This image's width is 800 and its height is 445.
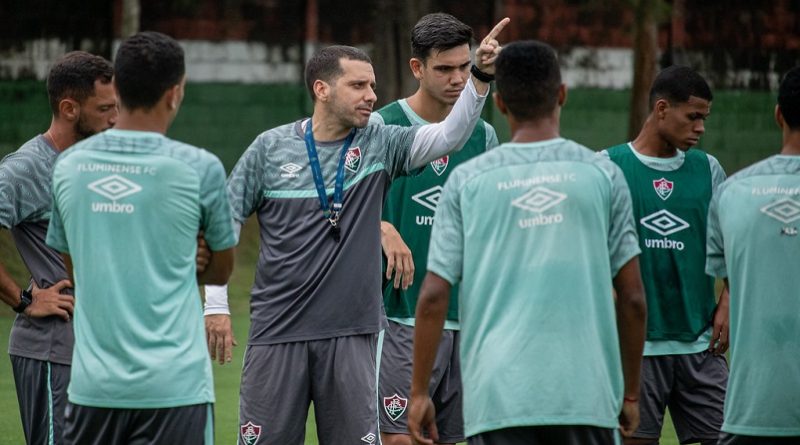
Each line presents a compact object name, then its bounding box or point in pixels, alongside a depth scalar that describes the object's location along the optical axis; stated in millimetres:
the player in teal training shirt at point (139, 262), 9883
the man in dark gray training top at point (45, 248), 12578
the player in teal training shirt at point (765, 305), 10672
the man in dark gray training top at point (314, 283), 12984
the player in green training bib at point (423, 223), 14750
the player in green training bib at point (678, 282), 13937
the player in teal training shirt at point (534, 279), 9555
